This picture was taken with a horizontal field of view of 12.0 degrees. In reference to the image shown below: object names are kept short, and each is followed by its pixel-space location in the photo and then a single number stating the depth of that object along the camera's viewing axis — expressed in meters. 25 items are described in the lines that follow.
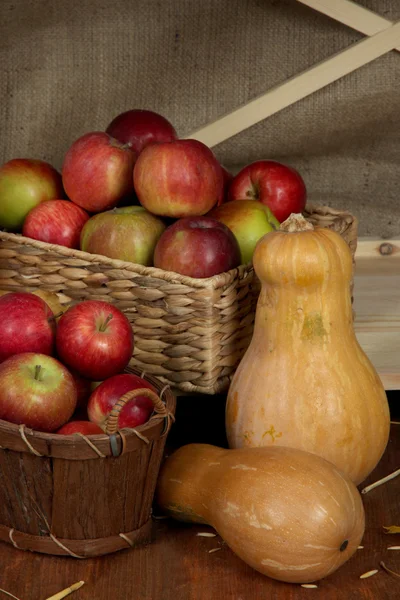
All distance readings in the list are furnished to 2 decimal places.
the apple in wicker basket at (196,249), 1.68
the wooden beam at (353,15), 1.94
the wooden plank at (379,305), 1.80
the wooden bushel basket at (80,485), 1.53
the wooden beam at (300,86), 1.98
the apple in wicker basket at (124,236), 1.72
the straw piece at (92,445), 1.52
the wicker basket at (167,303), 1.68
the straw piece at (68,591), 1.52
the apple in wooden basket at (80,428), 1.56
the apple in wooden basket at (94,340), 1.60
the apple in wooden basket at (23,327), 1.61
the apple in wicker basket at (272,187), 1.83
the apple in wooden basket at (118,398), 1.57
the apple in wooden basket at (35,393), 1.55
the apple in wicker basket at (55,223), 1.76
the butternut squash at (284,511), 1.51
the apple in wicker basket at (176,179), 1.72
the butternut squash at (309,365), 1.62
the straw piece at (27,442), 1.52
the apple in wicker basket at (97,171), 1.76
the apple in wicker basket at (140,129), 1.81
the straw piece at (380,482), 1.68
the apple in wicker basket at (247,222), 1.74
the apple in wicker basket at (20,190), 1.79
